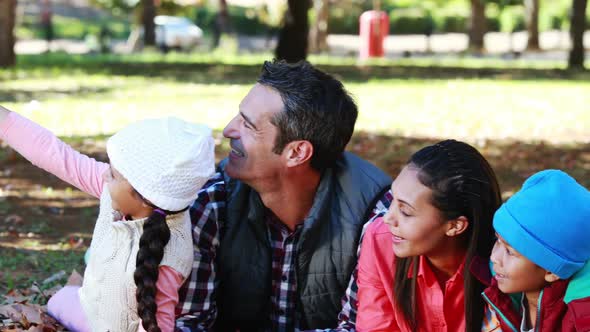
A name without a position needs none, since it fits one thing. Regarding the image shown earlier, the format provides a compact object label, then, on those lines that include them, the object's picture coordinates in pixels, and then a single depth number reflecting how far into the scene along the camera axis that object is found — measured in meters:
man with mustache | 3.66
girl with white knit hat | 3.28
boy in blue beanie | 2.99
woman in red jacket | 3.23
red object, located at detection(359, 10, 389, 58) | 25.64
